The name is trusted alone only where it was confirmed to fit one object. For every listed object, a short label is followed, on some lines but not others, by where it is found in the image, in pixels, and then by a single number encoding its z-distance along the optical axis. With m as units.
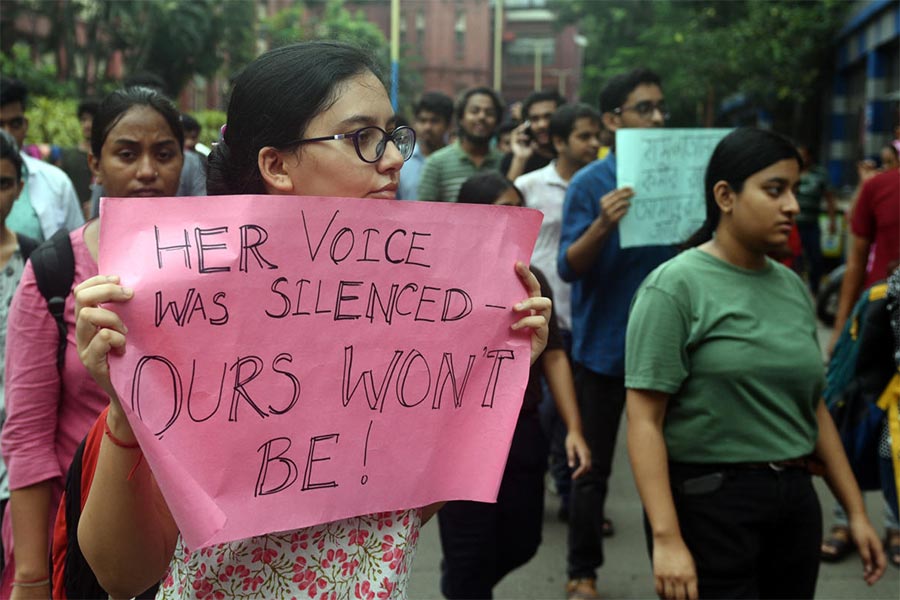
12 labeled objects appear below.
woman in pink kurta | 2.49
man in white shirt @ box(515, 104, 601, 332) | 5.64
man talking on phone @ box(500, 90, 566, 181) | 7.11
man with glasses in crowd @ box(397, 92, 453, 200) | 8.40
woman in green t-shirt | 2.93
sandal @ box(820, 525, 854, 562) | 5.20
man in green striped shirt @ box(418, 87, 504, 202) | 6.61
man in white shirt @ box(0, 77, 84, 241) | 4.84
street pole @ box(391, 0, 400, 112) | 12.72
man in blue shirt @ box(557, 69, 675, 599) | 4.55
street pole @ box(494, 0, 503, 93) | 45.31
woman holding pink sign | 1.80
